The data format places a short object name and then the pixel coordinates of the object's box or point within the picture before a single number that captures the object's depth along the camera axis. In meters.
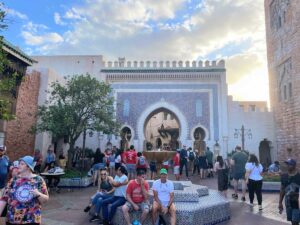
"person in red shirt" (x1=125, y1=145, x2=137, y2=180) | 9.53
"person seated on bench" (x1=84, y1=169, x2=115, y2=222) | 5.30
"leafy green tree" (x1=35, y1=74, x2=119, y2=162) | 11.19
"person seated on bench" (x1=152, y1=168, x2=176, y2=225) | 4.48
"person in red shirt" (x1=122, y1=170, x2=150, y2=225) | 4.59
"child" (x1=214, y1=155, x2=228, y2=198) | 7.63
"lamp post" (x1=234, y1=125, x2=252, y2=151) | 18.02
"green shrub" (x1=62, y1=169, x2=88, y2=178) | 9.92
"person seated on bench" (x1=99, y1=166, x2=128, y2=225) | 4.89
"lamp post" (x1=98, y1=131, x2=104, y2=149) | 18.33
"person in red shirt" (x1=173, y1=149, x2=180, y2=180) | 10.84
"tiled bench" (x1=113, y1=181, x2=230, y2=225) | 4.69
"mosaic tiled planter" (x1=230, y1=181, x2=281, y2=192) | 9.14
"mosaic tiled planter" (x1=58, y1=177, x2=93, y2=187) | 9.55
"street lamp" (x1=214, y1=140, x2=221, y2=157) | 17.81
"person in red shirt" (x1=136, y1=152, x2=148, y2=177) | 9.42
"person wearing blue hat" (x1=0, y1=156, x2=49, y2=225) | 2.59
